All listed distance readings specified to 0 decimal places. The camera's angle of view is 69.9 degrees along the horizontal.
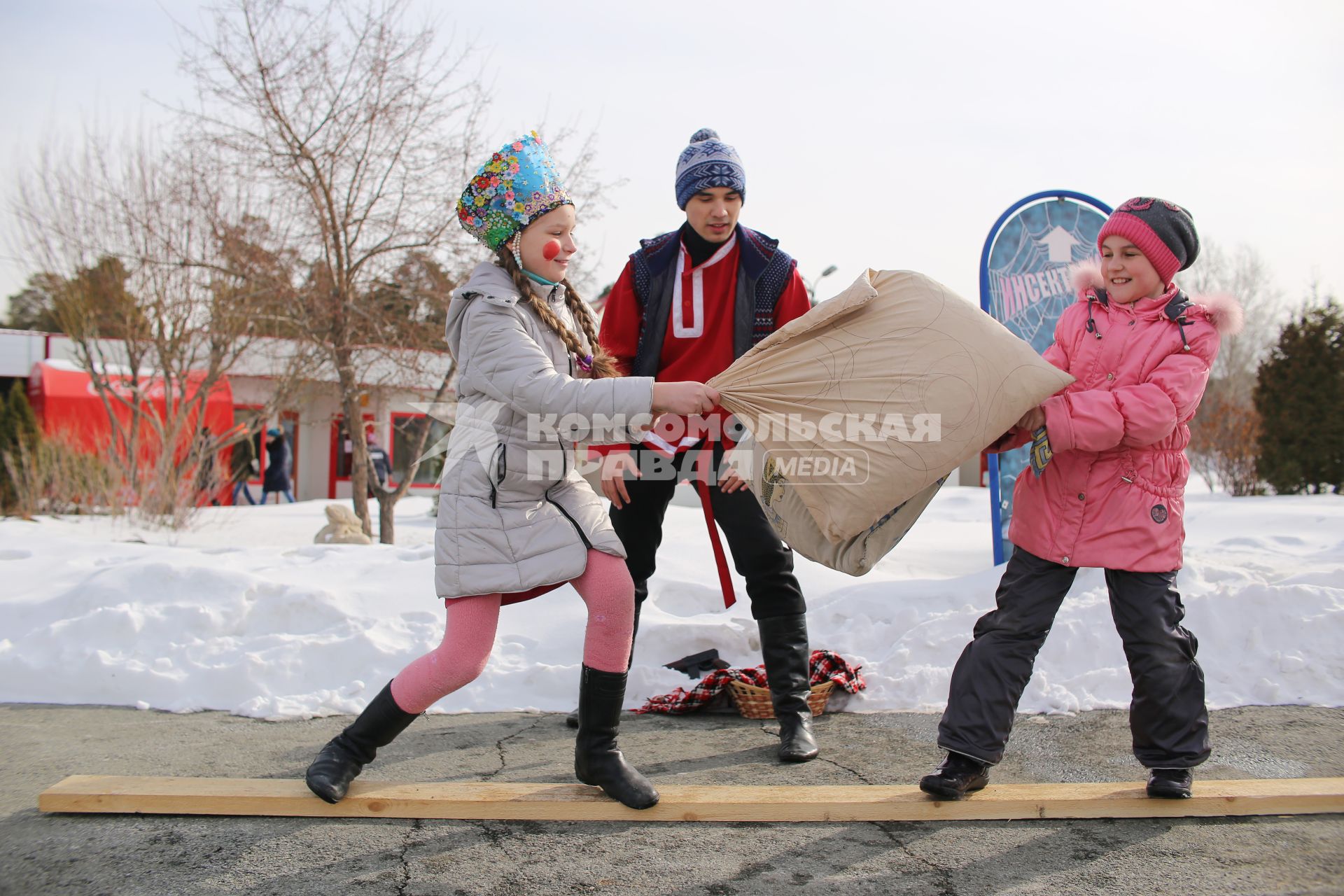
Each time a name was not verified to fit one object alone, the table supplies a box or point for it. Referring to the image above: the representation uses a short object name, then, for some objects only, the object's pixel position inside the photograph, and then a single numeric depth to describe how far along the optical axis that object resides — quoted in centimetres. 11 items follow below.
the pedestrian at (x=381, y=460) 1525
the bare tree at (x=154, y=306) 1053
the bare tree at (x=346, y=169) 898
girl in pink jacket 242
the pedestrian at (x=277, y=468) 1878
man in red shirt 314
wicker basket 348
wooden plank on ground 238
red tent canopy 1220
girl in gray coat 237
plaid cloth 358
